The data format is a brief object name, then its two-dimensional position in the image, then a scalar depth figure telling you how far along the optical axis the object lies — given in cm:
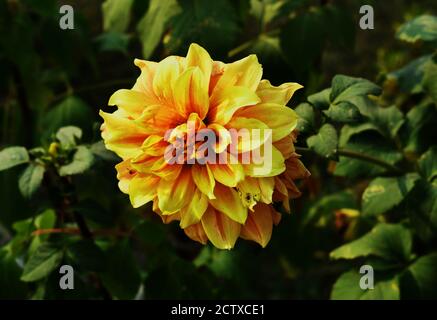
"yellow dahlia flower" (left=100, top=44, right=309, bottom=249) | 56
